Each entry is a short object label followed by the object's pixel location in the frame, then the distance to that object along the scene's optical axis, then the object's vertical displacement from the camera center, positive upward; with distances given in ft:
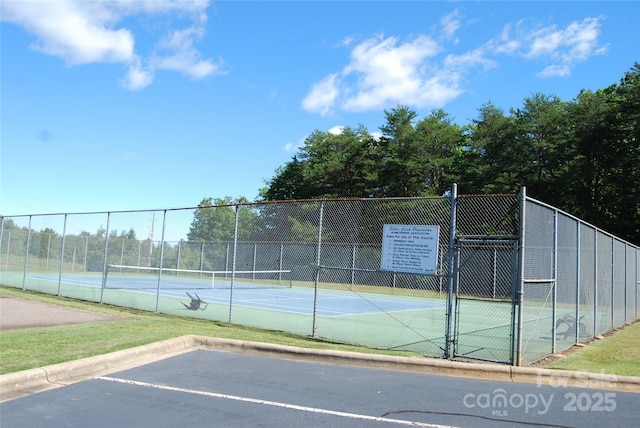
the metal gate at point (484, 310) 28.48 -5.08
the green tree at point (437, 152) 137.90 +31.71
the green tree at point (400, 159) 139.13 +28.50
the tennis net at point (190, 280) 88.79 -5.99
